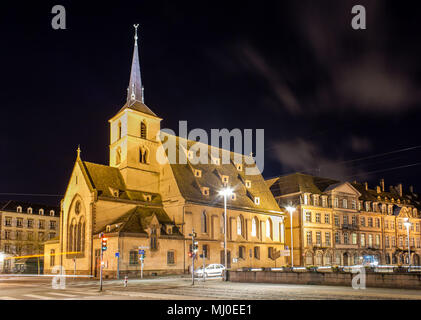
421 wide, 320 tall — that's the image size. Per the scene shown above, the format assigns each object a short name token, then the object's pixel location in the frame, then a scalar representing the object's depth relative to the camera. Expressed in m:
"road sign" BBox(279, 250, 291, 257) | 53.31
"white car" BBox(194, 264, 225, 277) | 47.96
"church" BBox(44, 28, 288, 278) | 52.31
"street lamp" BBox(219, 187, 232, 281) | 42.49
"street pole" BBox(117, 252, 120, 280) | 48.28
